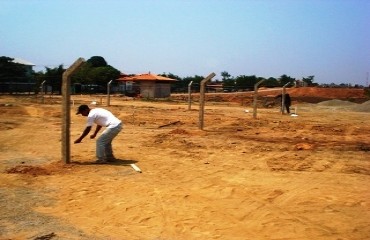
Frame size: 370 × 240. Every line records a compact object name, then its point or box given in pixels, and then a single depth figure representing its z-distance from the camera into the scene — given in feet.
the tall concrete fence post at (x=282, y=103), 80.69
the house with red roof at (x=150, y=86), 148.87
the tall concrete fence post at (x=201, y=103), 48.77
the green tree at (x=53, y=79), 147.64
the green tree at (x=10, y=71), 144.05
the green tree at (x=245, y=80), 189.74
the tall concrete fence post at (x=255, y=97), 66.80
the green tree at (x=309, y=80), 264.37
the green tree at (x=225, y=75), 247.74
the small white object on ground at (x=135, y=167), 26.47
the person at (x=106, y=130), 28.35
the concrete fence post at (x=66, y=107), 27.50
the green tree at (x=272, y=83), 217.72
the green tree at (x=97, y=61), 244.63
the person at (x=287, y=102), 83.05
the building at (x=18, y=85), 134.51
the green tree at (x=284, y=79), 227.01
